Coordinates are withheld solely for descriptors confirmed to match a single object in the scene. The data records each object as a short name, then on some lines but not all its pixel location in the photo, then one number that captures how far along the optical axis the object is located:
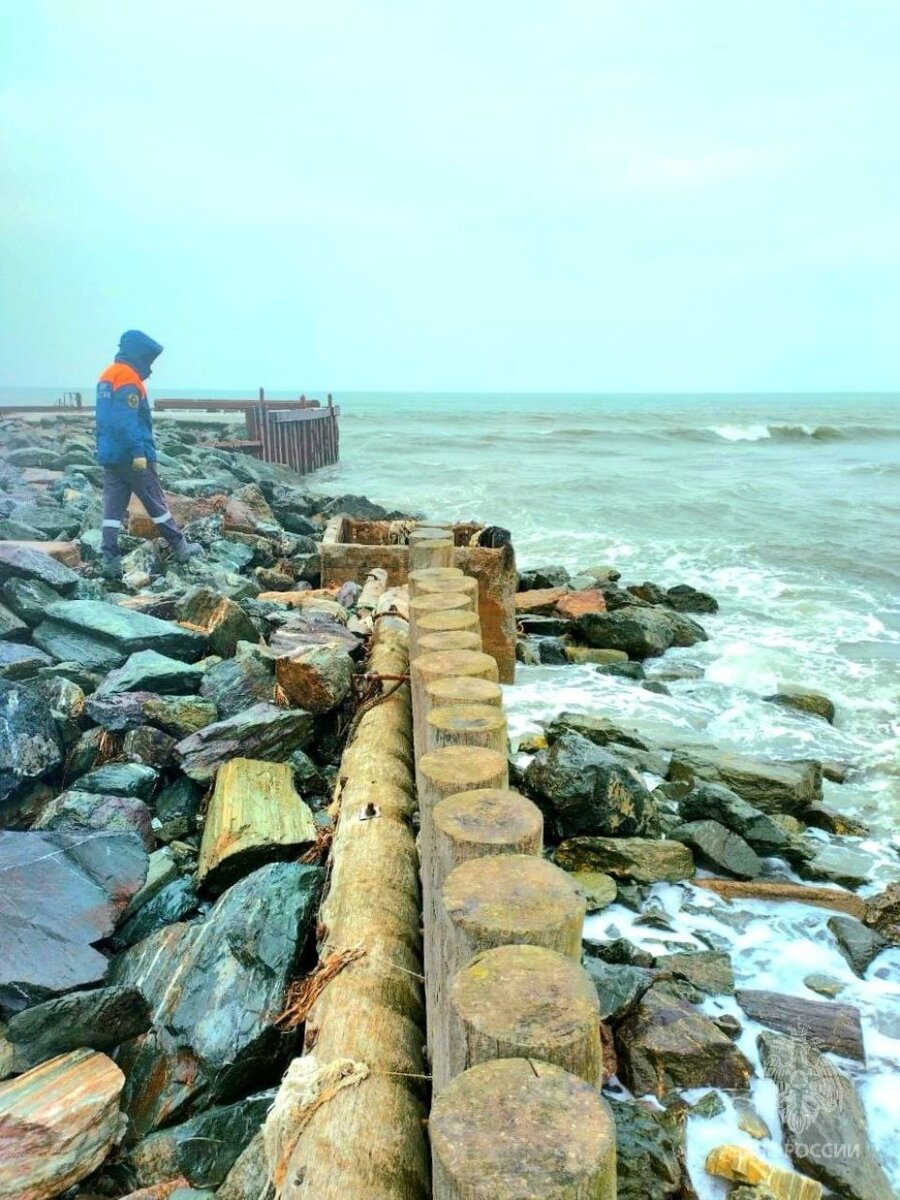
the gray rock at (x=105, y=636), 5.11
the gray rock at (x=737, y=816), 5.00
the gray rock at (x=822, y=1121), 2.79
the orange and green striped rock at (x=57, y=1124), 2.22
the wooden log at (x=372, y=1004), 1.86
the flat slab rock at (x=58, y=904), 2.70
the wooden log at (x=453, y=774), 2.45
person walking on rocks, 8.18
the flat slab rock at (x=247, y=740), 4.05
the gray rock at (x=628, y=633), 9.07
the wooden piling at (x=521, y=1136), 1.30
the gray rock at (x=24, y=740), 3.81
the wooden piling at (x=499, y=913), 1.79
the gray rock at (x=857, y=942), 4.09
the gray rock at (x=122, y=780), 3.91
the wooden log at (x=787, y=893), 4.58
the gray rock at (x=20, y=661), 4.69
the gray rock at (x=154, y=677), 4.60
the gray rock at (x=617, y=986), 3.23
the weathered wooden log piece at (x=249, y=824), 3.42
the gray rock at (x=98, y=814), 3.61
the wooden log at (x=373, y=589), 6.77
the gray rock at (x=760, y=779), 5.64
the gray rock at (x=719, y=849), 4.78
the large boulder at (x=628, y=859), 4.53
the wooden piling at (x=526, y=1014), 1.52
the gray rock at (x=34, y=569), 5.89
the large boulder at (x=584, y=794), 4.69
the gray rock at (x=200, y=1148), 2.34
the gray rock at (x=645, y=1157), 2.52
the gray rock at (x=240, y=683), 4.64
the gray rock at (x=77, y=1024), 2.51
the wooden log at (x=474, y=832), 2.09
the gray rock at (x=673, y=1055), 3.07
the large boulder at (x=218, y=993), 2.57
